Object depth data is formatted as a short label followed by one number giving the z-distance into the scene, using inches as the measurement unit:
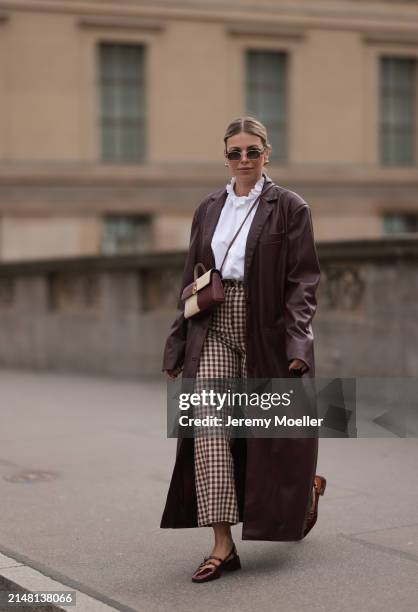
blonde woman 203.2
